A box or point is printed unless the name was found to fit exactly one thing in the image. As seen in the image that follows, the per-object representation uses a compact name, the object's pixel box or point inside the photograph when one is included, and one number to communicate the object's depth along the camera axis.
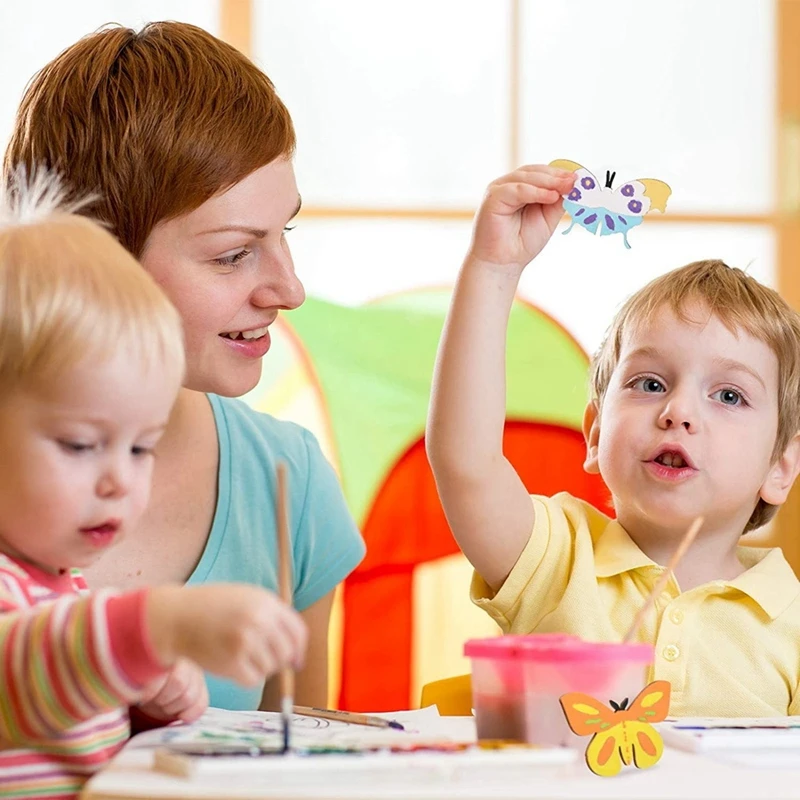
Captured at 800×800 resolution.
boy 1.51
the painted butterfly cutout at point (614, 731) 1.26
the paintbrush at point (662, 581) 1.29
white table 1.19
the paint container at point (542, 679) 1.28
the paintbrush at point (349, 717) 1.36
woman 1.54
